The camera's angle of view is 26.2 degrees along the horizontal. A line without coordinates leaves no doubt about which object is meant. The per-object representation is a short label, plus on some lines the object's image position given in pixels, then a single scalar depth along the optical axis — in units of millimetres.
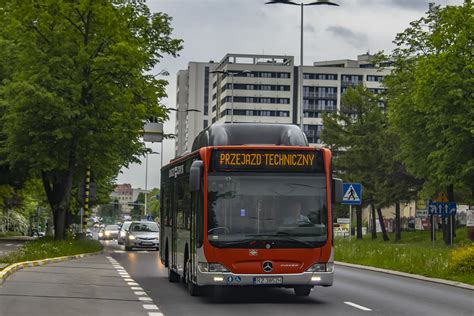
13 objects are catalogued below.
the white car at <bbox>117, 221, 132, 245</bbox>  65250
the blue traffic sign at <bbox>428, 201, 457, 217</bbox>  42562
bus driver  17344
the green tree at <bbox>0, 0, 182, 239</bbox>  39875
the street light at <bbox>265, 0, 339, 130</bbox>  39781
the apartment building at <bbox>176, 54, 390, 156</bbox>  179250
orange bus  17109
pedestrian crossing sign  37297
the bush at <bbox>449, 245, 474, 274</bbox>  25250
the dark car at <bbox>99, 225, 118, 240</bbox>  83062
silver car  49969
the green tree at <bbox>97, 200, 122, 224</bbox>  170250
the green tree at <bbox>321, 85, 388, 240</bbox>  75938
